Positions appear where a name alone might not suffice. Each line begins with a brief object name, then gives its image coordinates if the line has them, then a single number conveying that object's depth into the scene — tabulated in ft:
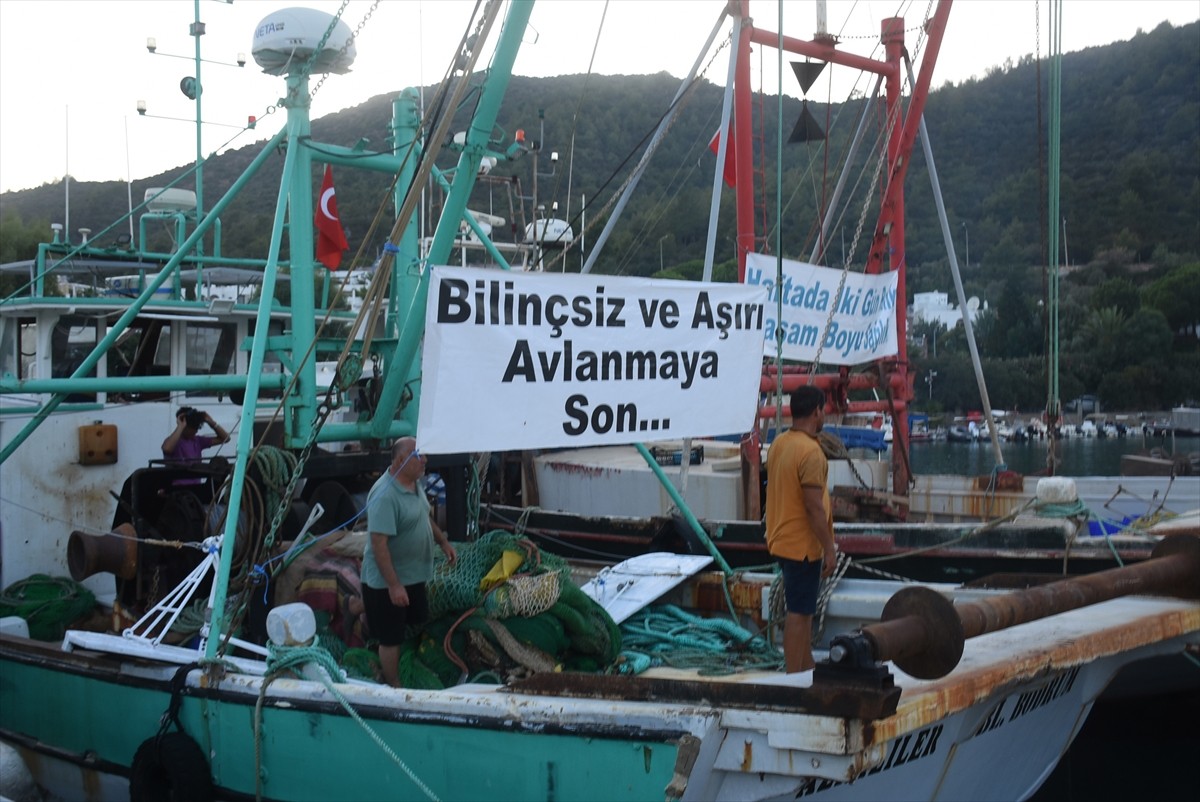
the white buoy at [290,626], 17.35
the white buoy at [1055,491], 27.63
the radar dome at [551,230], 48.53
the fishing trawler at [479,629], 13.03
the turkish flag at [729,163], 32.76
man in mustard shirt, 17.13
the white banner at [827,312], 30.89
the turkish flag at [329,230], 24.82
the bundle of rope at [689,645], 20.39
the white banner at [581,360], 16.74
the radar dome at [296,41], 22.67
